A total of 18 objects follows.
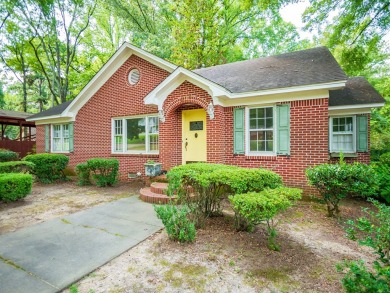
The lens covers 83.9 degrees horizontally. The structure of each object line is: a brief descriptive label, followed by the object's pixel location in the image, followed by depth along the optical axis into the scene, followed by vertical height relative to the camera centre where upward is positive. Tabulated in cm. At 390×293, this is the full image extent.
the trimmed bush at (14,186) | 619 -111
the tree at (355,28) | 902 +541
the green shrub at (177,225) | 363 -132
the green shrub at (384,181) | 581 -93
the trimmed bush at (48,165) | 930 -76
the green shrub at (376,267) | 178 -104
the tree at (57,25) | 1686 +1031
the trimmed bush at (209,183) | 389 -66
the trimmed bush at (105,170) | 830 -87
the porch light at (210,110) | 731 +128
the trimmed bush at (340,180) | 466 -72
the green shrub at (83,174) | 868 -107
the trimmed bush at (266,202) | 315 -81
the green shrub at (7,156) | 1313 -50
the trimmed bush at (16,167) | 744 -68
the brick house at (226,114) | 669 +130
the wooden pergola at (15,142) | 1692 +49
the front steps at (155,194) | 611 -138
